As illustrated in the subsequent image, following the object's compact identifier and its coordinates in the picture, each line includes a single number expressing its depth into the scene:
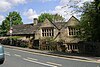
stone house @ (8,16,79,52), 13.10
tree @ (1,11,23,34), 31.78
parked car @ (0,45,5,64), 3.86
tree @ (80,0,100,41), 8.68
